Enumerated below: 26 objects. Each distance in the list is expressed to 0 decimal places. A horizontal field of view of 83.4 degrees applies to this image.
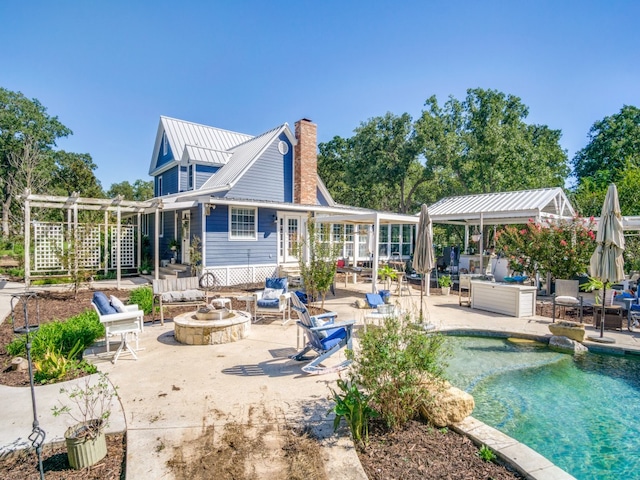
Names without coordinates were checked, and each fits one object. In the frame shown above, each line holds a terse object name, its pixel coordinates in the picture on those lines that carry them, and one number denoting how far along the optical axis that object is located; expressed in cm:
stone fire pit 632
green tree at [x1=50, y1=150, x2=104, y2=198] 1899
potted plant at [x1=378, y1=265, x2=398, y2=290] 1176
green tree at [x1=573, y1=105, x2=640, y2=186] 2983
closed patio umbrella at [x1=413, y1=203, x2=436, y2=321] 798
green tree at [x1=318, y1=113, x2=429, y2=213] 2323
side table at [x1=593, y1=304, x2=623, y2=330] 787
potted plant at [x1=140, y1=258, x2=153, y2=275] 1522
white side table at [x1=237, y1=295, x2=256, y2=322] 809
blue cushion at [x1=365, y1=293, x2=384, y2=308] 841
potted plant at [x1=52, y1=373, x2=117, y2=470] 295
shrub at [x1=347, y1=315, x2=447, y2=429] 355
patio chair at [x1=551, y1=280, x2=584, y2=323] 852
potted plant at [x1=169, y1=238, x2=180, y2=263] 1538
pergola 1015
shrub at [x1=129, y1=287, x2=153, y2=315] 831
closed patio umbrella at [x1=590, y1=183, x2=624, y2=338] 701
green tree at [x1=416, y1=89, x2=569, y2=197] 2255
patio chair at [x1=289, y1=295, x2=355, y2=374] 513
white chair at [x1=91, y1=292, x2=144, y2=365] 560
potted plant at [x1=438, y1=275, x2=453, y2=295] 1264
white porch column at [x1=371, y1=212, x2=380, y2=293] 1107
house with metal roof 1330
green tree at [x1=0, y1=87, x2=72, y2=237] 3369
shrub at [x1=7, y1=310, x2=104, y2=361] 516
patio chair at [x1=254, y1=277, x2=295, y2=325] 794
